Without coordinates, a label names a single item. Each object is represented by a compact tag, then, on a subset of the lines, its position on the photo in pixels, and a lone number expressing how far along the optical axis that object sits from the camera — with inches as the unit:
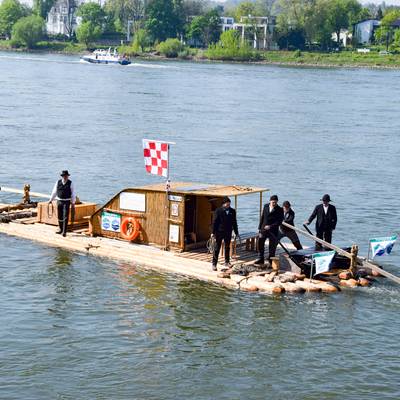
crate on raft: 889.5
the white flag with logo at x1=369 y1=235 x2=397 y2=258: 772.6
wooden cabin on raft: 781.3
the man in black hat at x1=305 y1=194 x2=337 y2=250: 773.3
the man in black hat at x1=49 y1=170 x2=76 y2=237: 837.2
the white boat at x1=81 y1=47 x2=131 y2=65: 5447.8
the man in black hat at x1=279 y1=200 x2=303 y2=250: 760.3
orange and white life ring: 811.4
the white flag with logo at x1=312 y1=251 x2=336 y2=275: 711.7
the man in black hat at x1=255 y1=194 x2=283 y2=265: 737.0
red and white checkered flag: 781.3
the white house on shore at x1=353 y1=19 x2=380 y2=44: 7436.0
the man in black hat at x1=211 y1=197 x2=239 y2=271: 727.1
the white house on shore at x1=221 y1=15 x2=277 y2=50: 7352.4
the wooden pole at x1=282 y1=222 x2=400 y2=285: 703.1
